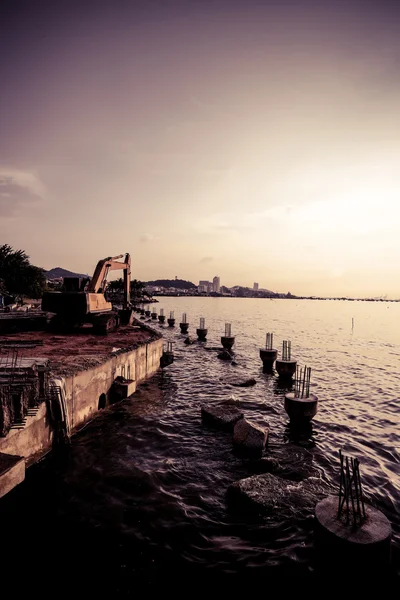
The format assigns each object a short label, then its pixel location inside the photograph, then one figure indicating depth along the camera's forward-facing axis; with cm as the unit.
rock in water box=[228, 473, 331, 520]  807
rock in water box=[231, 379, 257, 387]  2150
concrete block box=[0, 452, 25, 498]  712
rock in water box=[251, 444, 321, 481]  1003
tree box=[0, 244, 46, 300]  5009
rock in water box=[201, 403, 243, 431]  1331
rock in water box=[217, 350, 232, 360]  3037
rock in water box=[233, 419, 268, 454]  1116
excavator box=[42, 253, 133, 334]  2234
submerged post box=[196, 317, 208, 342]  4200
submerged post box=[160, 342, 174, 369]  2444
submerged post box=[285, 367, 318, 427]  1348
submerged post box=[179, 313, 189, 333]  4856
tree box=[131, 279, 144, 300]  11904
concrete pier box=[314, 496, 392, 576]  569
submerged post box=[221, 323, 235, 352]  3503
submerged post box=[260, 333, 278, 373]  2591
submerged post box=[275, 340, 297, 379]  2278
